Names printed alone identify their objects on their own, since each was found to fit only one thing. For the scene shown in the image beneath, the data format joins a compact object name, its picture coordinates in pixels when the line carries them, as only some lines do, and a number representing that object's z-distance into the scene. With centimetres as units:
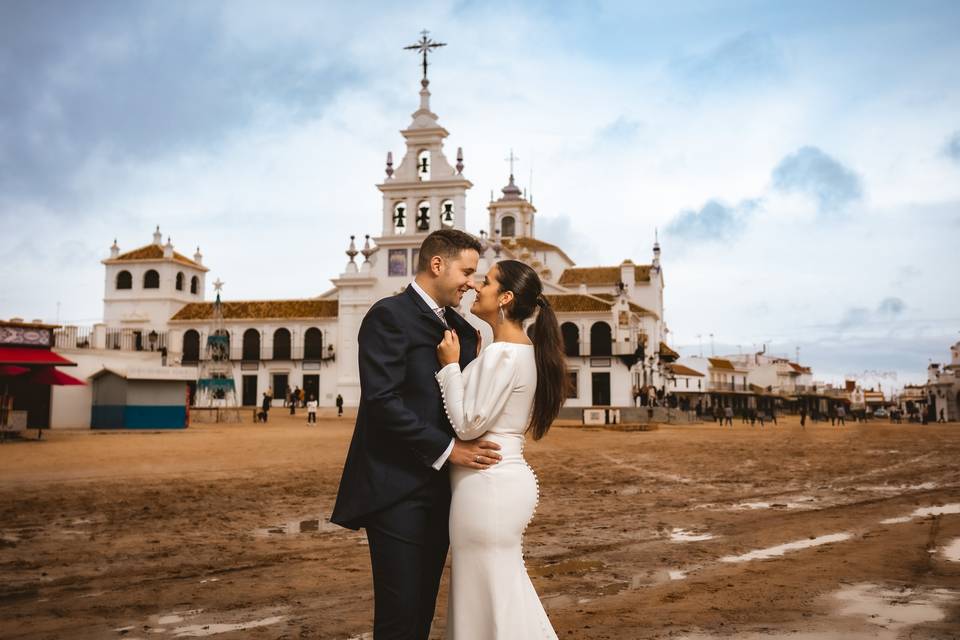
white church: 4416
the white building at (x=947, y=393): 6650
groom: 315
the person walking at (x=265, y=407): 3444
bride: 320
